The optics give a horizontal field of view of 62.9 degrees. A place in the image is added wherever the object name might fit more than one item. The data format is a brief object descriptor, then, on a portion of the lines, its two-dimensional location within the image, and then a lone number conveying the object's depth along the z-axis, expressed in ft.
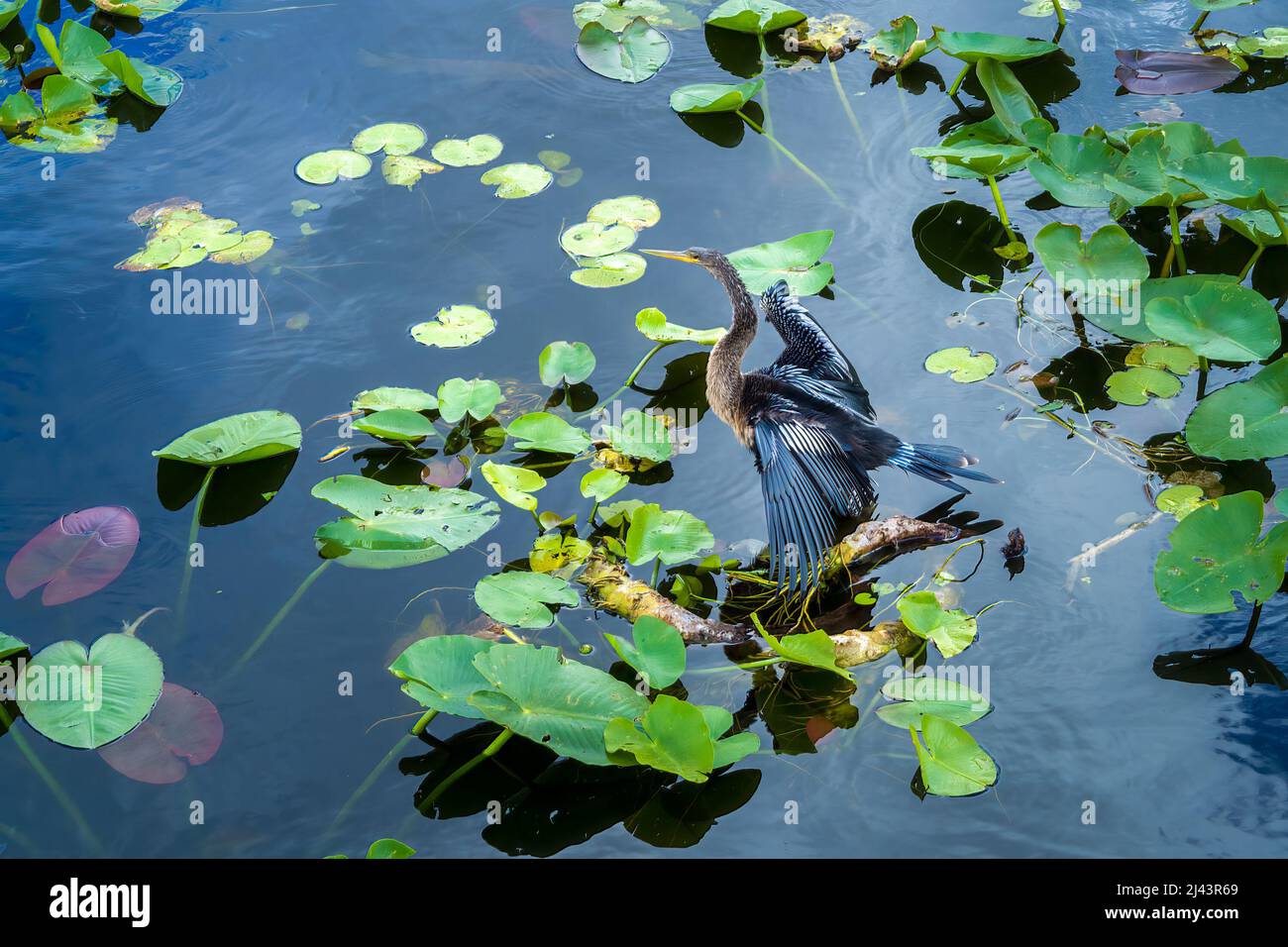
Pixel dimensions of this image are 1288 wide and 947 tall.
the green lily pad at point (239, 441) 10.30
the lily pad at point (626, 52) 15.26
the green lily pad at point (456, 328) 11.68
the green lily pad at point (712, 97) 14.26
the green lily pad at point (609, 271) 12.48
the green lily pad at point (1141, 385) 11.33
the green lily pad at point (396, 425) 10.61
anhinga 9.36
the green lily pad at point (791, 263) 11.87
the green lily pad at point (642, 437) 10.54
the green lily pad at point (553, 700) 7.77
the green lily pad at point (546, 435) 10.61
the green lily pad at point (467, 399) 10.71
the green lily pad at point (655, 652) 8.15
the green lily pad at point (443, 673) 7.95
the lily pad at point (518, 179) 13.61
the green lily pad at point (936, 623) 8.87
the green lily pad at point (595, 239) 12.76
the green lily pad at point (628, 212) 13.12
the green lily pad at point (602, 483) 10.08
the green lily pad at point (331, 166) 13.80
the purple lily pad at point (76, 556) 9.68
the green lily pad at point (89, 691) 8.30
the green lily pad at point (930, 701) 8.41
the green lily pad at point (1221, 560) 8.66
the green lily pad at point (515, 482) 10.01
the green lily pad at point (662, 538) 9.41
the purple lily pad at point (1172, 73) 14.70
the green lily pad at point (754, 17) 15.61
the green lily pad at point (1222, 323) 10.42
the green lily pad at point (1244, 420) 10.03
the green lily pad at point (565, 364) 11.27
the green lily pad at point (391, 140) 14.15
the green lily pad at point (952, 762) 7.94
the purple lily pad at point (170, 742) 8.39
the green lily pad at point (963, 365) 11.52
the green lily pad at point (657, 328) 11.57
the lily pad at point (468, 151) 14.03
